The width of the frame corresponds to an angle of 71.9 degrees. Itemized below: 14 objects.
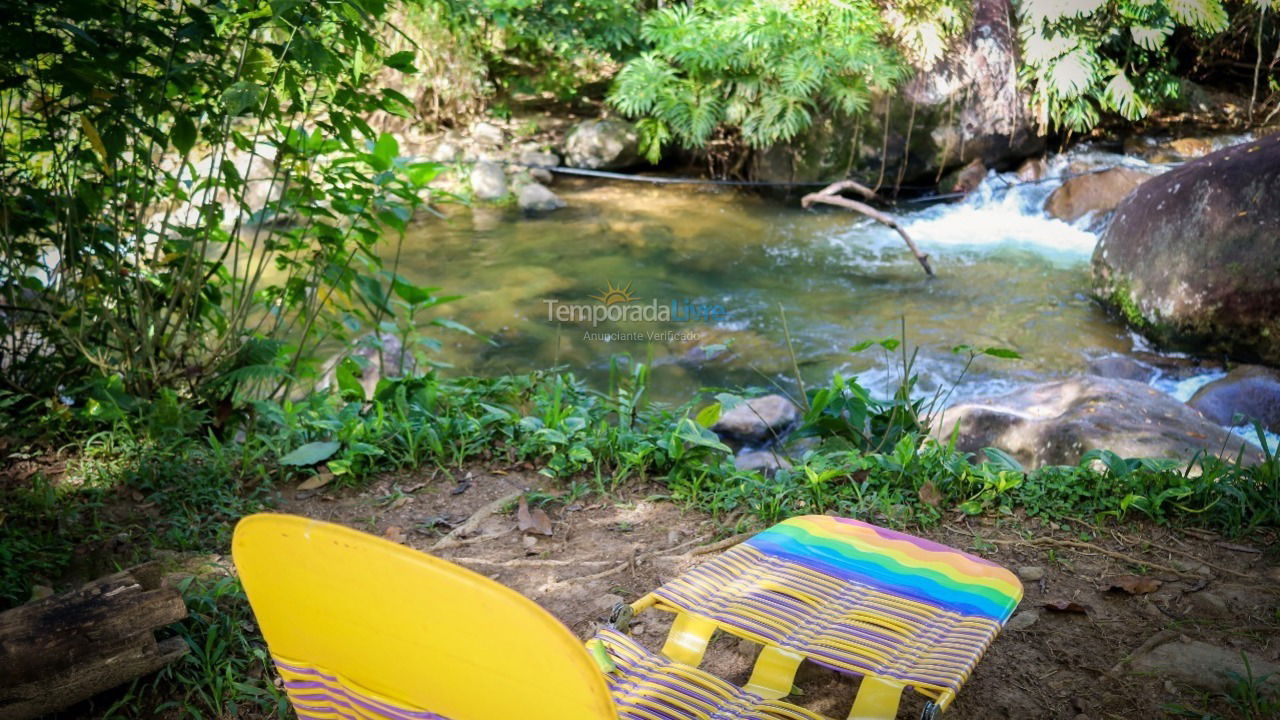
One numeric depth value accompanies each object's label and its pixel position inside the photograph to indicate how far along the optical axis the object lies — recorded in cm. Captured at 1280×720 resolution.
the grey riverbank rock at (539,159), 994
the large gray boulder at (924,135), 890
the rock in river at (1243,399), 460
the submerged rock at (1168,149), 866
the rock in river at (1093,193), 814
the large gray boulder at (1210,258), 527
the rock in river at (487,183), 910
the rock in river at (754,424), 466
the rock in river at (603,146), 988
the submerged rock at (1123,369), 536
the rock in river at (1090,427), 367
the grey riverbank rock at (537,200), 883
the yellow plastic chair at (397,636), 98
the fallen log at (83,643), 163
